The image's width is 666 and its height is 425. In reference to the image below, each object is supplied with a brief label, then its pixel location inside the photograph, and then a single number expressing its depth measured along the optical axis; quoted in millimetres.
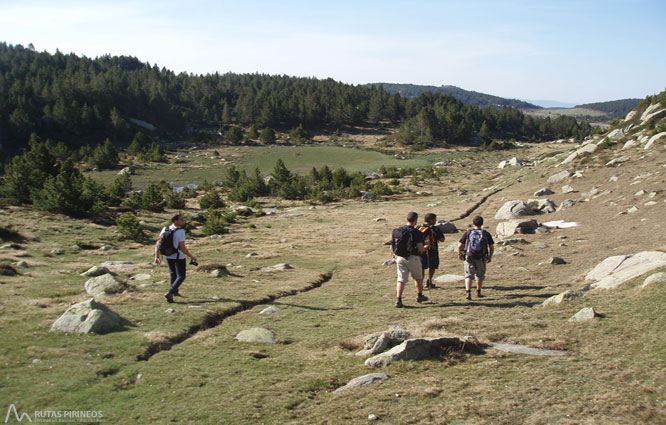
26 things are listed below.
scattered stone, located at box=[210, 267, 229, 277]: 17812
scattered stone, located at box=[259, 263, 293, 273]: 20203
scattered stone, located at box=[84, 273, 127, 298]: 13703
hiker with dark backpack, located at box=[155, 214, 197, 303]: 13094
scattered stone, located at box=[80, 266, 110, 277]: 16394
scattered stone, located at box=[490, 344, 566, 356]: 8578
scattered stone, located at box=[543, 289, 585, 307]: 11703
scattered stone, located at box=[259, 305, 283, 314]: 13047
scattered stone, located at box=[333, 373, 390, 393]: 7863
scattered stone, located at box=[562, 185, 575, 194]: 36412
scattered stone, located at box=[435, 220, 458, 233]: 28612
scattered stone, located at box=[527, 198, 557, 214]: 31255
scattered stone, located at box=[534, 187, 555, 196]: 37875
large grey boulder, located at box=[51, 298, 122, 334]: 10188
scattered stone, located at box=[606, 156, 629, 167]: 39912
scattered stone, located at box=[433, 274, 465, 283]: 16516
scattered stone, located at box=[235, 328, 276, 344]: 10602
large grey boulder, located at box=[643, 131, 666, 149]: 41719
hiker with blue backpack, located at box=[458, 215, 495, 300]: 13664
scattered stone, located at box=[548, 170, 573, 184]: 41634
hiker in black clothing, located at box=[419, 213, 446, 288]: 14367
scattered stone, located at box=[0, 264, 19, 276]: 15367
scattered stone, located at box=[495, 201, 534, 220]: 30891
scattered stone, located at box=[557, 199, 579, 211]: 30875
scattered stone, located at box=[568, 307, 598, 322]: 10092
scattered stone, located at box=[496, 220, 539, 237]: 24406
